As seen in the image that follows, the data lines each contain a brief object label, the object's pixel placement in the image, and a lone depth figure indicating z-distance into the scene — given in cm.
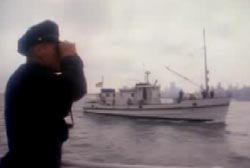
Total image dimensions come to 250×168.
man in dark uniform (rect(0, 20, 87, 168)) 148
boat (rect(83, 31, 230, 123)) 3375
